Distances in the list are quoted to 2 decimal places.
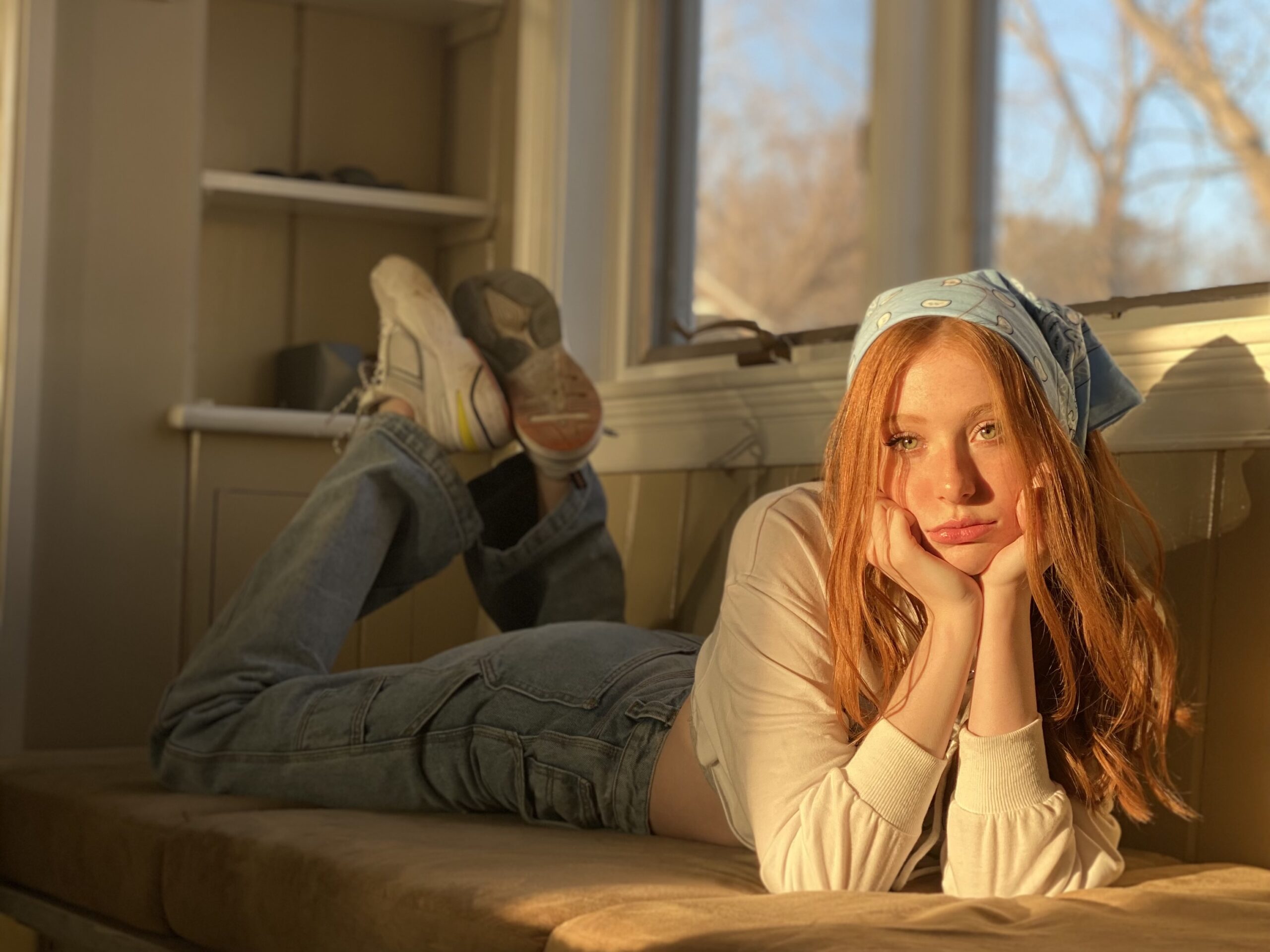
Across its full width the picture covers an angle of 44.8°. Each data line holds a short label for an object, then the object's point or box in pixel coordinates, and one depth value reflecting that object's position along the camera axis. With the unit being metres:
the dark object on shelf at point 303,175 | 2.81
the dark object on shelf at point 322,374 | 2.76
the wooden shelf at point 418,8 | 2.91
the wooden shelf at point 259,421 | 2.56
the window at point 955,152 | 2.01
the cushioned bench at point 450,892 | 1.15
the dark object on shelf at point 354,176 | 2.84
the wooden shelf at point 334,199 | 2.70
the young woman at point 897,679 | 1.32
